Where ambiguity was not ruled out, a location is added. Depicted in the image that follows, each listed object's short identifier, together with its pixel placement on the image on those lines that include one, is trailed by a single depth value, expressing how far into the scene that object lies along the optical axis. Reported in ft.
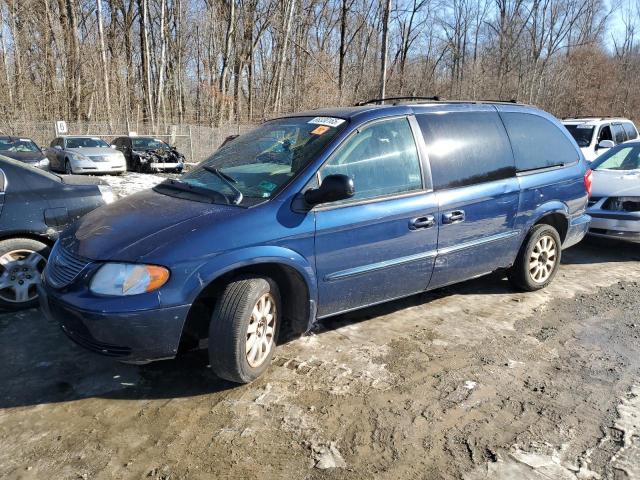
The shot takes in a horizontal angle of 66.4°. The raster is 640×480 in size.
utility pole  51.58
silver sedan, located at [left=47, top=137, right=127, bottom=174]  54.70
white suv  37.88
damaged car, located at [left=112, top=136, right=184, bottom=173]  63.05
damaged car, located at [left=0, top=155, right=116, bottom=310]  14.53
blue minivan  9.62
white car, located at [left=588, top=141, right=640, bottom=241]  20.99
